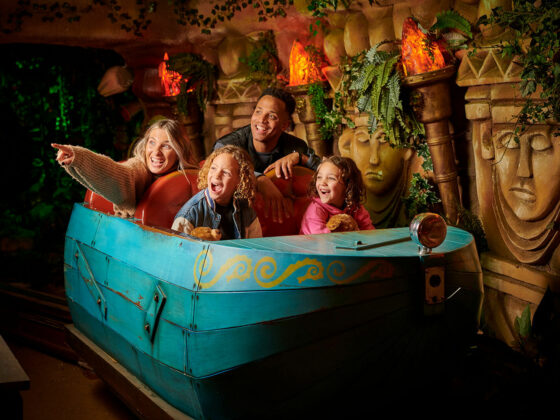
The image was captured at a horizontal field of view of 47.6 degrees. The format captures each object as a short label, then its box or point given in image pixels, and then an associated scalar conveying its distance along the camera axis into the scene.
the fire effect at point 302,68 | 6.03
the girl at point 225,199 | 2.91
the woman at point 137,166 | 3.06
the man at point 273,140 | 3.80
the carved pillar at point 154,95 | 7.54
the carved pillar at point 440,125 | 4.54
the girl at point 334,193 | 3.12
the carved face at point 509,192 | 3.82
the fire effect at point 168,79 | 7.25
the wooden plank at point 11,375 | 2.45
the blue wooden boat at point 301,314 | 2.11
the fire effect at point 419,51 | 4.48
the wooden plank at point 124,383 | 2.63
